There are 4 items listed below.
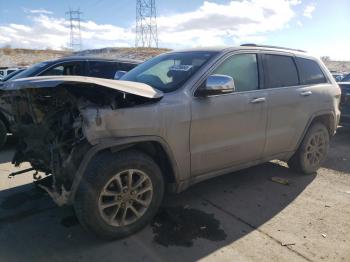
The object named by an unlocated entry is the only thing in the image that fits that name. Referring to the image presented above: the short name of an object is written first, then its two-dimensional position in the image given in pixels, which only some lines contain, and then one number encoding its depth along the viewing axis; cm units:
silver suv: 316
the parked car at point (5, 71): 1277
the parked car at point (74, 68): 665
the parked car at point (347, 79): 1002
